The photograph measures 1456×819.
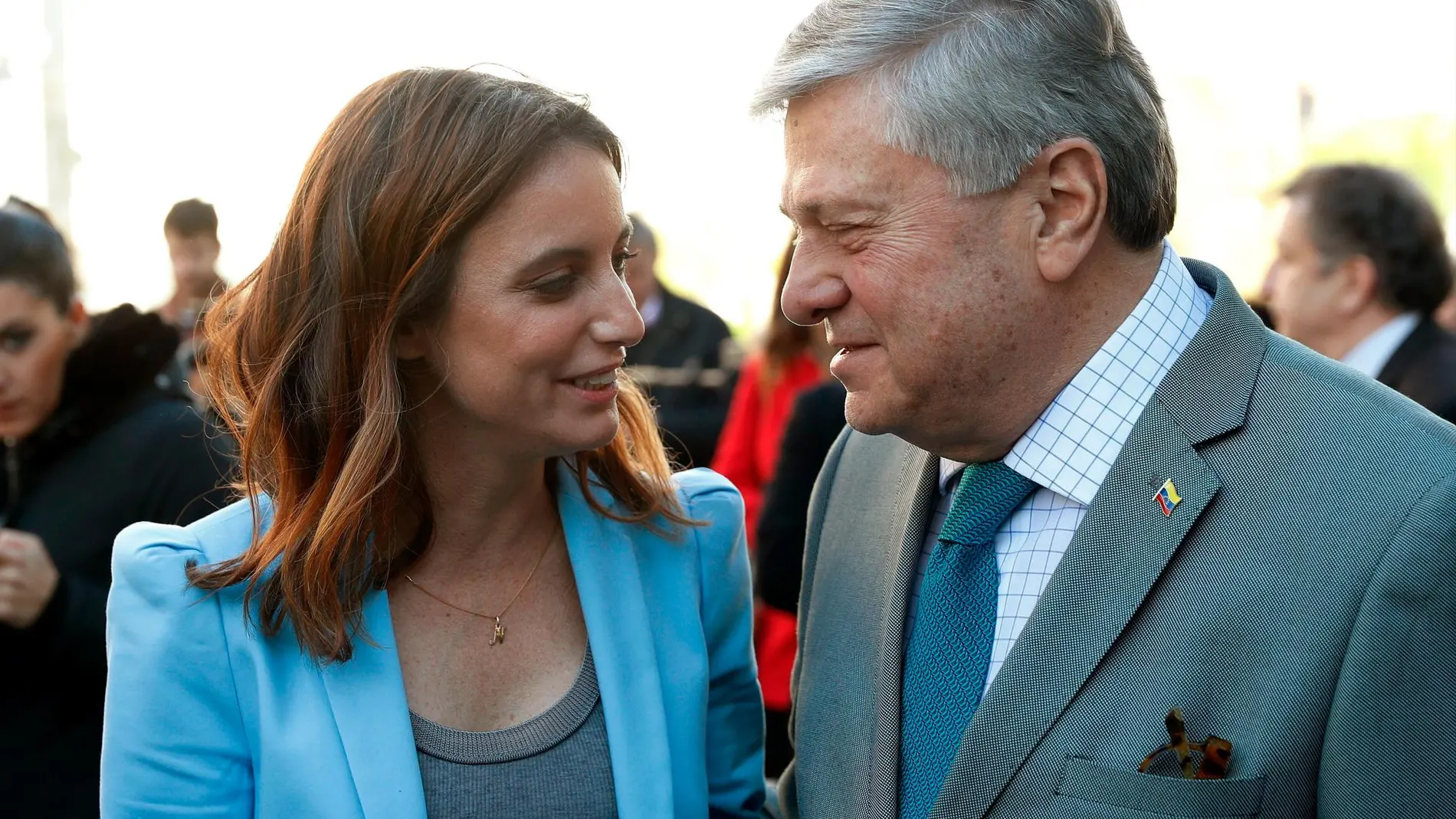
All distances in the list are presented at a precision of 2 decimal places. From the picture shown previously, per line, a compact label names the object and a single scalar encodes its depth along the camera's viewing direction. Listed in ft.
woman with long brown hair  6.61
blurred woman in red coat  14.29
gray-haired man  5.25
